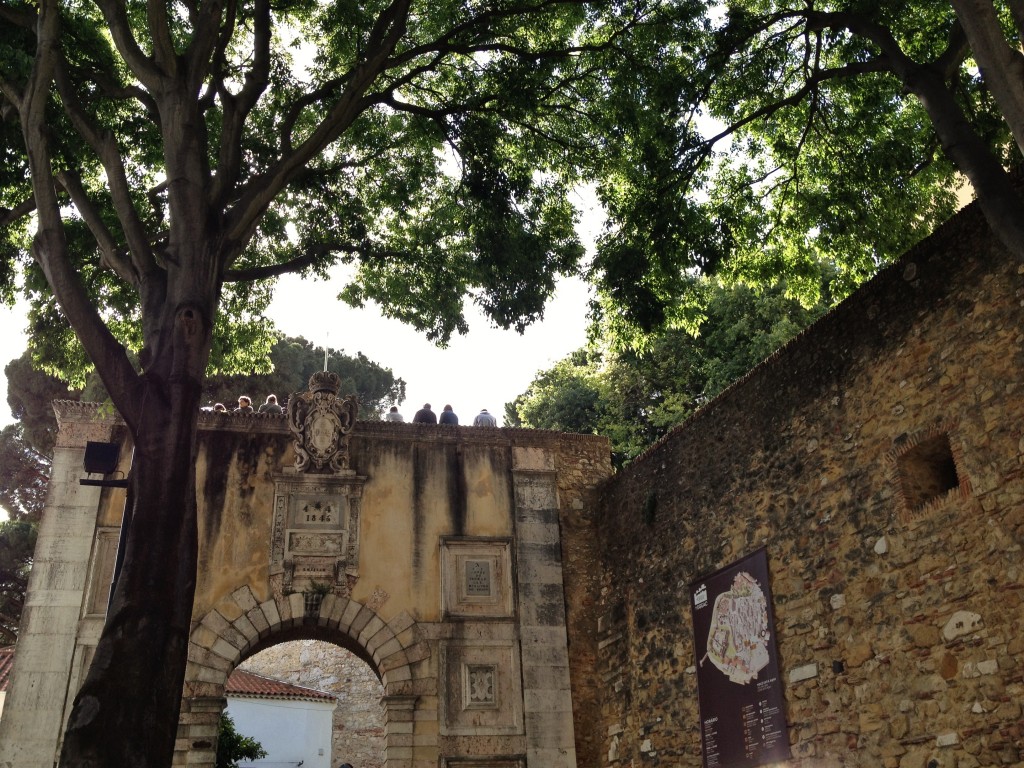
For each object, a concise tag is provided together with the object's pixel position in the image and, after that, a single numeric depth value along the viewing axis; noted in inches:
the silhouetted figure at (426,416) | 541.6
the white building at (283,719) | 792.3
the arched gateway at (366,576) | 448.5
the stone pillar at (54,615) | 425.7
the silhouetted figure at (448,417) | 546.0
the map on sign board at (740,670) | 342.0
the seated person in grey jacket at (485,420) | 549.6
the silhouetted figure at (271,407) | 511.8
